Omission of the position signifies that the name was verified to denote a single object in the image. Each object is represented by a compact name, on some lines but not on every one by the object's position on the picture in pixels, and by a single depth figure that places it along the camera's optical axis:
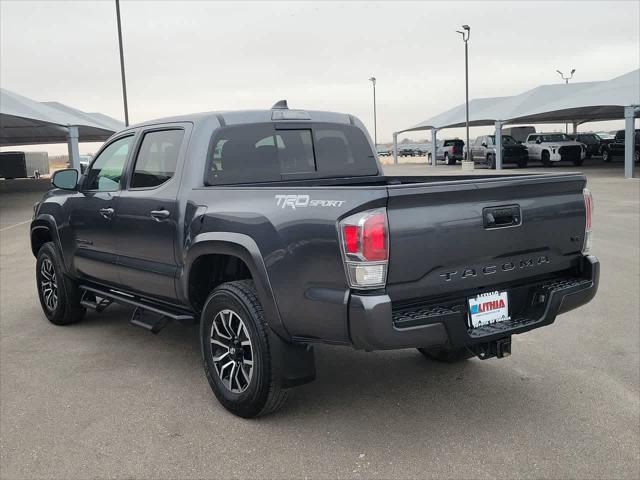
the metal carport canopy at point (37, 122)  22.73
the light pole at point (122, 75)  25.38
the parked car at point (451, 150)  45.66
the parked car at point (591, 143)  40.22
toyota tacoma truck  3.20
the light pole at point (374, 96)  73.06
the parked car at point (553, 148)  32.69
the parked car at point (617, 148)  33.69
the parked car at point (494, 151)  34.88
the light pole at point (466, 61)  39.66
